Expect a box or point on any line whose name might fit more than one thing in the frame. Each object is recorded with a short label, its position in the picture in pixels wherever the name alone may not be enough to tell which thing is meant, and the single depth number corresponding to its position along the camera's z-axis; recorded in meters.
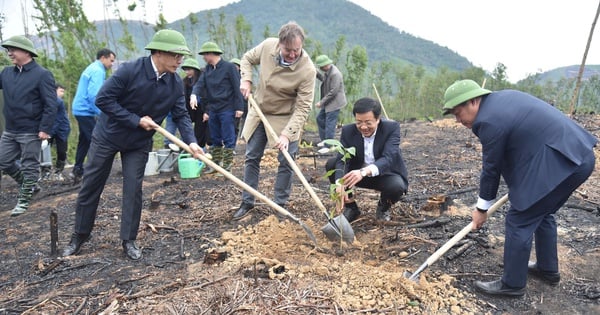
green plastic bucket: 6.37
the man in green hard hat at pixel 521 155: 2.51
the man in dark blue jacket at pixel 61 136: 6.93
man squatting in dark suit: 3.63
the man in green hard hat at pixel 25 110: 4.63
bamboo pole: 9.90
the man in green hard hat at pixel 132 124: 3.09
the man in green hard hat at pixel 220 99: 6.36
